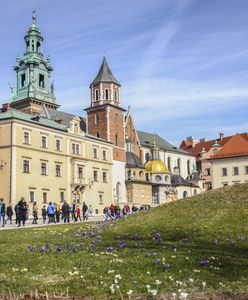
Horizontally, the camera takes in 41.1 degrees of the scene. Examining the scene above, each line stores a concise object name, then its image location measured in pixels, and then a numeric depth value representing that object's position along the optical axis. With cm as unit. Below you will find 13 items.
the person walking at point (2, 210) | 2522
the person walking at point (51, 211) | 2601
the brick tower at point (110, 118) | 5803
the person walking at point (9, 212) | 2602
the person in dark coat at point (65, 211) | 2744
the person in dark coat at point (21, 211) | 2297
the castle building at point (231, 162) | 5770
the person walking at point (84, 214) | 3169
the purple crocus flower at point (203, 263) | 765
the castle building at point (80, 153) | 4230
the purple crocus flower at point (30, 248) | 1017
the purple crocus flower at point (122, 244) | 1024
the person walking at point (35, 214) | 2645
